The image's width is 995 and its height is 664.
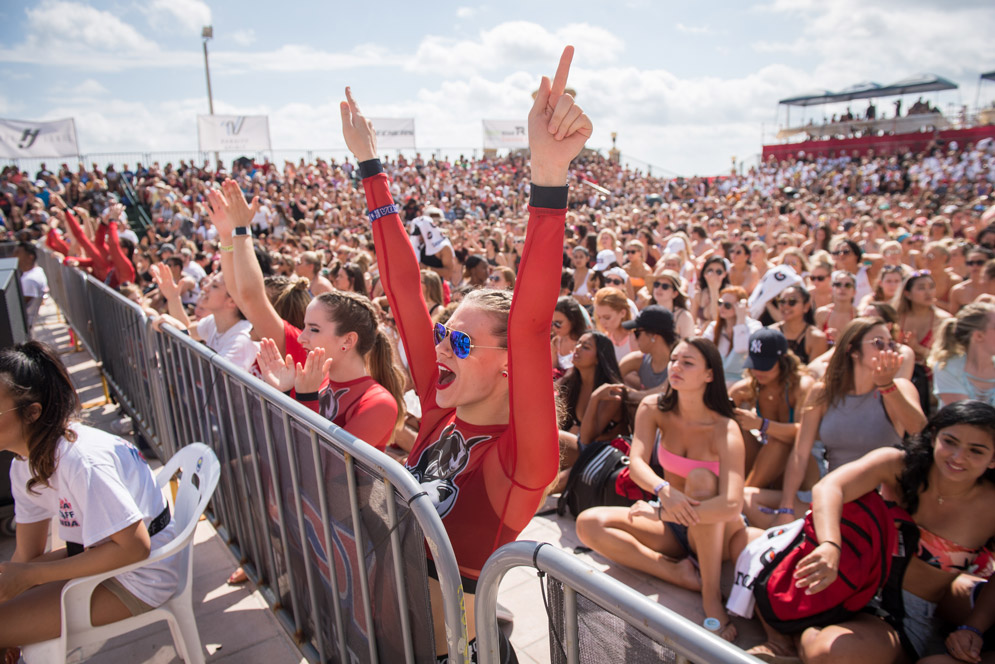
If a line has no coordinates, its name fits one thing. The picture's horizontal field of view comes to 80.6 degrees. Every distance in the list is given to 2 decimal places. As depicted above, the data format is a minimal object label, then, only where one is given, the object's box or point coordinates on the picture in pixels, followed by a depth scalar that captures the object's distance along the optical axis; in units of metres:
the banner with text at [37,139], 19.69
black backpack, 3.99
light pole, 27.33
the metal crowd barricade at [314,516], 1.59
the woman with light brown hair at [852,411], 3.27
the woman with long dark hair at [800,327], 5.14
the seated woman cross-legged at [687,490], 3.11
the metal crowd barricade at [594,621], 0.92
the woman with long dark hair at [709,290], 6.36
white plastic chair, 2.24
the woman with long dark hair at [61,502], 2.20
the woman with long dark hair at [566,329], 4.98
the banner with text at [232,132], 22.59
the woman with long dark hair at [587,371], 4.41
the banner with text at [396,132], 29.50
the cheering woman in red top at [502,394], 1.39
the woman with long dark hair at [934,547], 2.45
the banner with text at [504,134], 31.92
